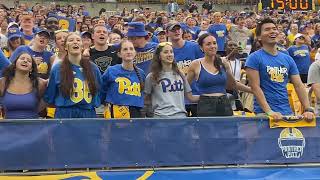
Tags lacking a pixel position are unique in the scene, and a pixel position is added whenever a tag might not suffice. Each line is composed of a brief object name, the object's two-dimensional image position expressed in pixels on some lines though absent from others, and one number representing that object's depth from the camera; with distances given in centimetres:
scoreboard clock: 1931
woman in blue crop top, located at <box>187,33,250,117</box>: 615
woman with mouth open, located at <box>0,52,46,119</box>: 583
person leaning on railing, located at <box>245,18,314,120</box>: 618
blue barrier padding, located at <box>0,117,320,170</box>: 534
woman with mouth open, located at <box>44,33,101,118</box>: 574
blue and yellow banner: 545
